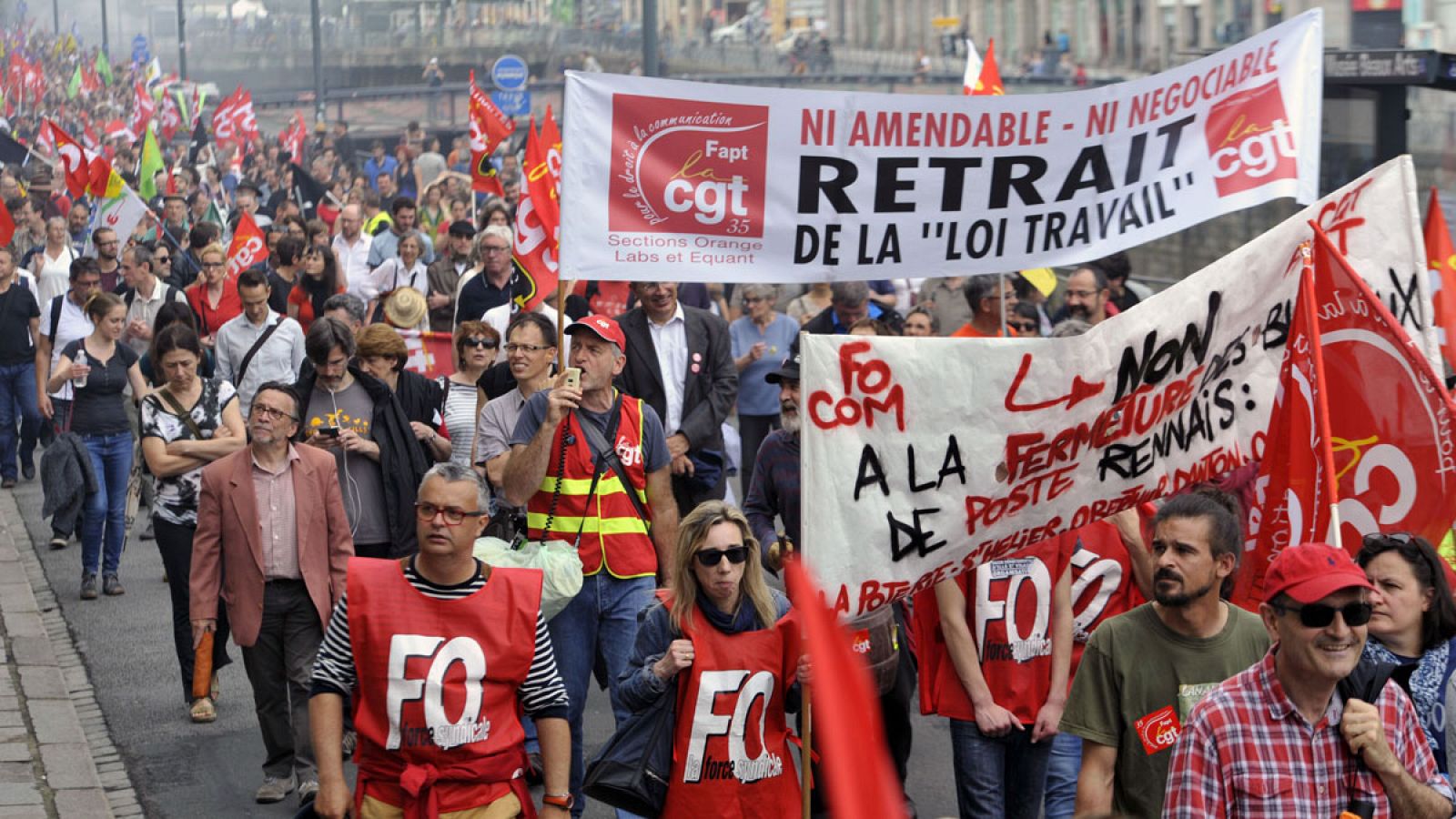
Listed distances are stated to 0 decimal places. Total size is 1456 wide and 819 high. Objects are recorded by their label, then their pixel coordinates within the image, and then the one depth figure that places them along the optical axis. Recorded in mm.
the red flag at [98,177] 18391
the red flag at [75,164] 19344
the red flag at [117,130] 34469
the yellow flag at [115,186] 18125
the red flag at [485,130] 16891
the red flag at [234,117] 30625
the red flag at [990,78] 13406
